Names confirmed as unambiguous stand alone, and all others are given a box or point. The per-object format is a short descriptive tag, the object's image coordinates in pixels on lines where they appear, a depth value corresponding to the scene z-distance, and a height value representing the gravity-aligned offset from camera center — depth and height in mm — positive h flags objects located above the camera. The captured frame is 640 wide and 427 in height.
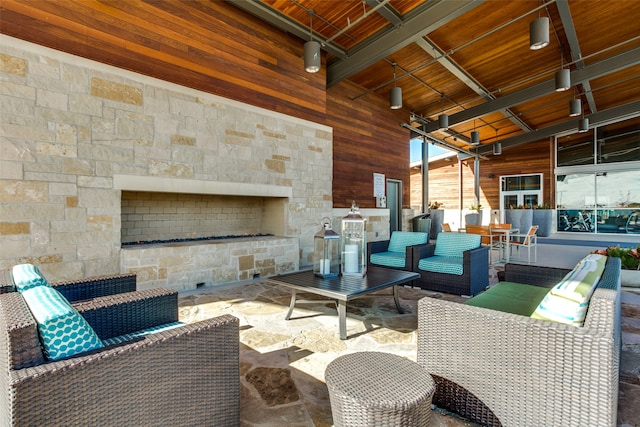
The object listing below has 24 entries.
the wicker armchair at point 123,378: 1033 -586
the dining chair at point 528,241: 6615 -506
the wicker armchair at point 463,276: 3834 -722
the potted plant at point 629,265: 4438 -670
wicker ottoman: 1288 -725
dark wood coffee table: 2707 -598
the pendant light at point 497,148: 12281 +2605
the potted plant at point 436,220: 11438 -106
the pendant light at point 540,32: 4332 +2458
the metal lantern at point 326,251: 3199 -345
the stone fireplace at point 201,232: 4023 -238
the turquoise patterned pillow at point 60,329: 1162 -413
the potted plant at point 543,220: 12023 -115
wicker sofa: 1312 -672
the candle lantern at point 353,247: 3195 -295
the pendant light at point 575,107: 7879 +2652
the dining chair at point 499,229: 6874 -257
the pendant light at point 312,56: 4699 +2322
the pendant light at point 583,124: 9820 +2787
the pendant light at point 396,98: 6473 +2379
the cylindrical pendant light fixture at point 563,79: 5895 +2502
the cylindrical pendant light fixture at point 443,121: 8539 +2526
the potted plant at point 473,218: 10148 -33
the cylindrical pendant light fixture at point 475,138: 10258 +2488
